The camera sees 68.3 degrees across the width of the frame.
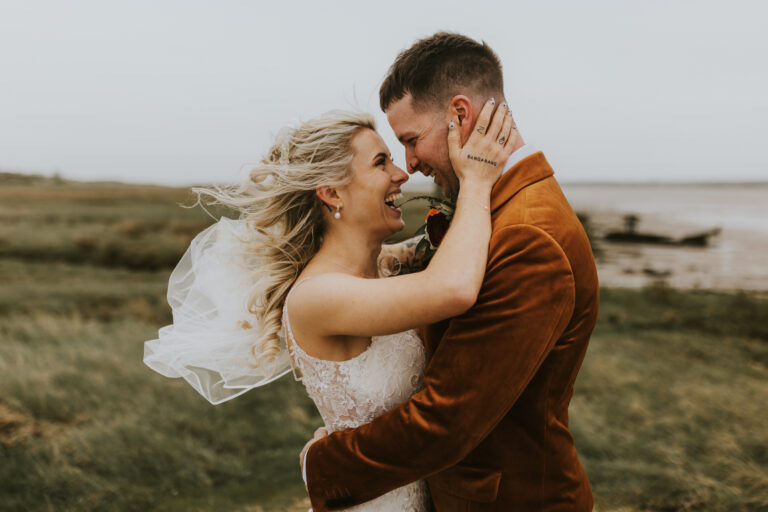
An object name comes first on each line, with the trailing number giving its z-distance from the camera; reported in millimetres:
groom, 1931
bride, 2172
